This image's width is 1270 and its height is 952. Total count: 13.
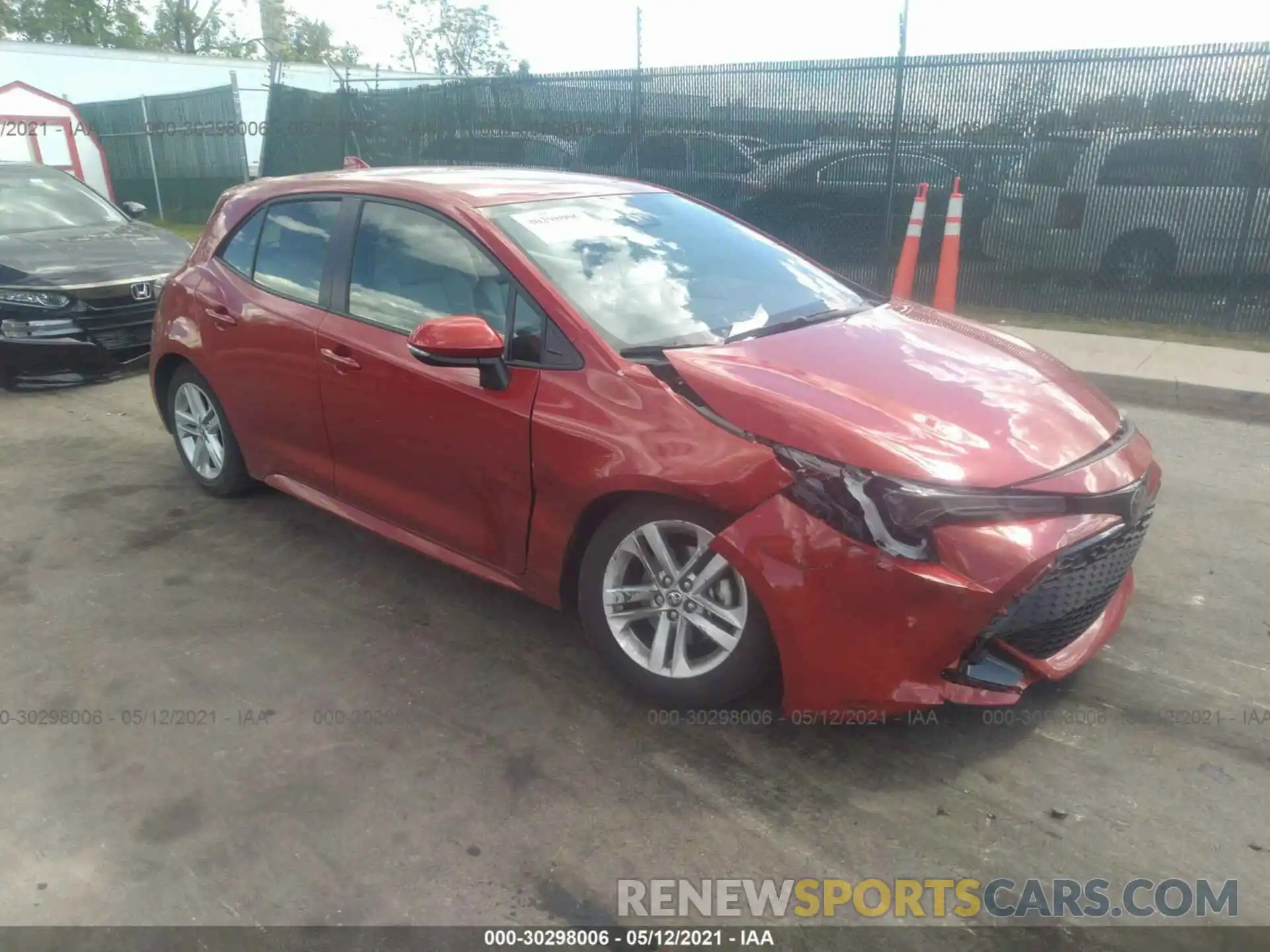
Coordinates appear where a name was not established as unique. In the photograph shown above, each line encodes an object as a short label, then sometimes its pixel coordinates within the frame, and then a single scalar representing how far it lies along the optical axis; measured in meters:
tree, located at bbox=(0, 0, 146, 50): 48.06
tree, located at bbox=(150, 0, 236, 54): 53.88
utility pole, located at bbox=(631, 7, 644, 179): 11.77
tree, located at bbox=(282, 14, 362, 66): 59.31
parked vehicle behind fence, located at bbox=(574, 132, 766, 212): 11.18
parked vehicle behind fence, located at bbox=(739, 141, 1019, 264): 9.81
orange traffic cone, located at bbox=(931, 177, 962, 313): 8.98
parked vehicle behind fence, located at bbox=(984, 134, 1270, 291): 8.70
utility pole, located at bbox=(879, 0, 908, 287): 10.06
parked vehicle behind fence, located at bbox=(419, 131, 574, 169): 12.80
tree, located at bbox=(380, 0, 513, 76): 47.50
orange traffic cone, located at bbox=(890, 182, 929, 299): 9.13
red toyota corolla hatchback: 2.58
